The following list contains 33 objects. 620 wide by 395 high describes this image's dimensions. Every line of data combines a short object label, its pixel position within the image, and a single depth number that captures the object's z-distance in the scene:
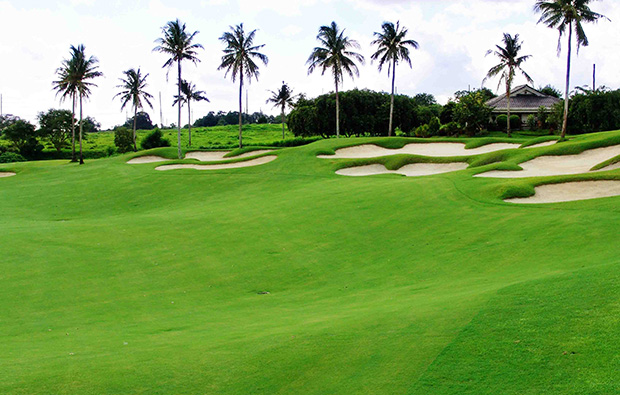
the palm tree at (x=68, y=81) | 57.88
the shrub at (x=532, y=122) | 72.69
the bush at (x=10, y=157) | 70.12
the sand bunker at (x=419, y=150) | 41.78
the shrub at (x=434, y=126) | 67.50
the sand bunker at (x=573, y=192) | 21.77
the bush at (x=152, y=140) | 76.12
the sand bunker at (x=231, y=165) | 43.22
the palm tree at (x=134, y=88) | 79.75
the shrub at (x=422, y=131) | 68.06
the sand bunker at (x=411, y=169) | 35.47
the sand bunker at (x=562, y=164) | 28.45
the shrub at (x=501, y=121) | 72.88
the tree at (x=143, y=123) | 163.48
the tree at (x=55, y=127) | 83.62
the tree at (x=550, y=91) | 103.12
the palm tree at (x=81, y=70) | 57.84
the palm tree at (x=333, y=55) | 60.34
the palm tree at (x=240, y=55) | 56.72
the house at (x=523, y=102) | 75.88
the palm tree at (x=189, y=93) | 77.00
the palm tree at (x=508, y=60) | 61.44
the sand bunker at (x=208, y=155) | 53.11
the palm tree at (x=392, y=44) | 61.59
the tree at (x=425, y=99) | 135.00
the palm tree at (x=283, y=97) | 90.44
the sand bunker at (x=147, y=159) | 53.46
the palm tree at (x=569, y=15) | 40.88
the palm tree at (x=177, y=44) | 54.69
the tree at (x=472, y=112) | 65.50
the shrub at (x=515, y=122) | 73.08
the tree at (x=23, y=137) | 78.75
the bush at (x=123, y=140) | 80.50
